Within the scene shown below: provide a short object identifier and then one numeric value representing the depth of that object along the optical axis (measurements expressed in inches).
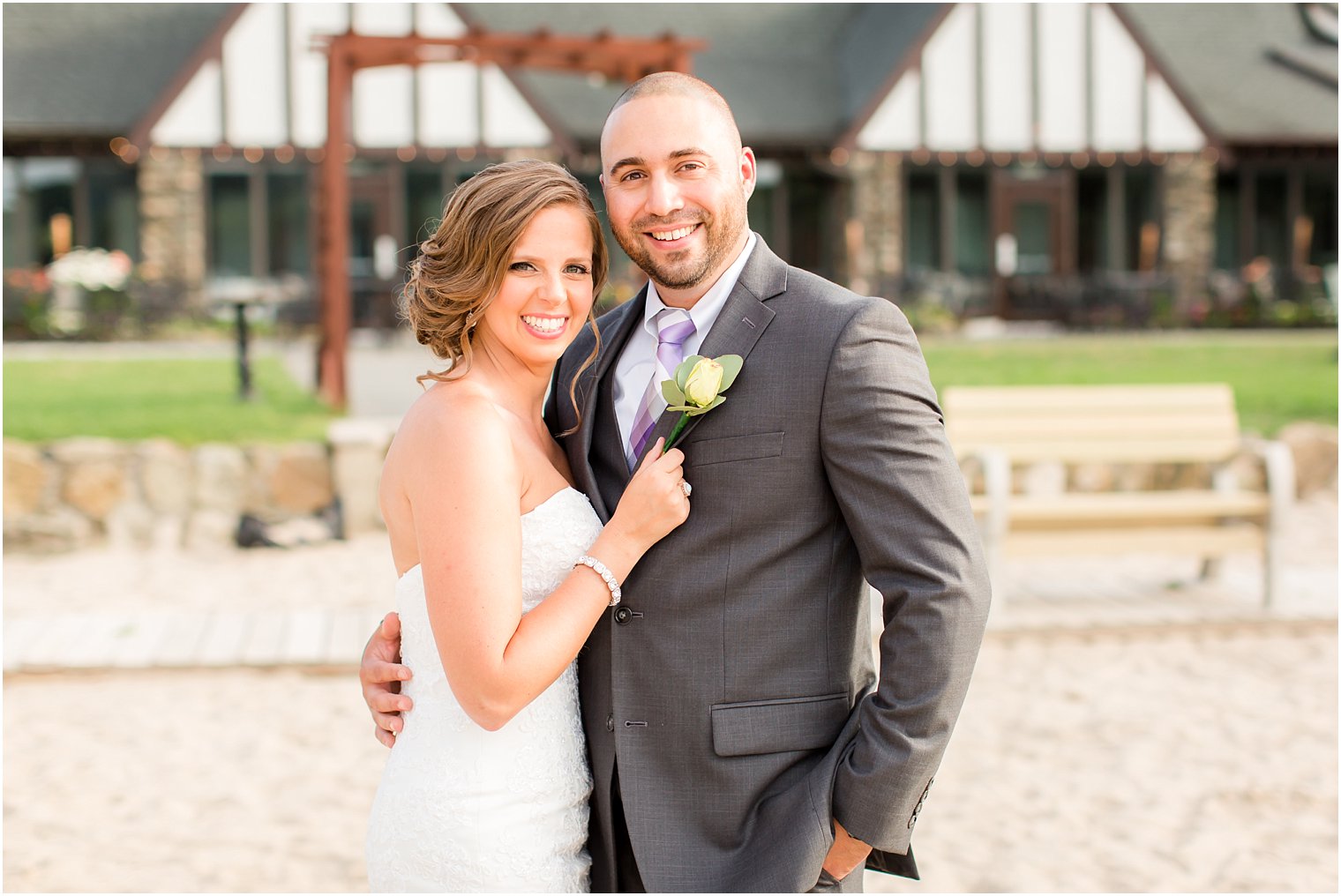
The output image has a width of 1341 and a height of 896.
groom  83.4
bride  83.7
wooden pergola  440.8
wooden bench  267.0
